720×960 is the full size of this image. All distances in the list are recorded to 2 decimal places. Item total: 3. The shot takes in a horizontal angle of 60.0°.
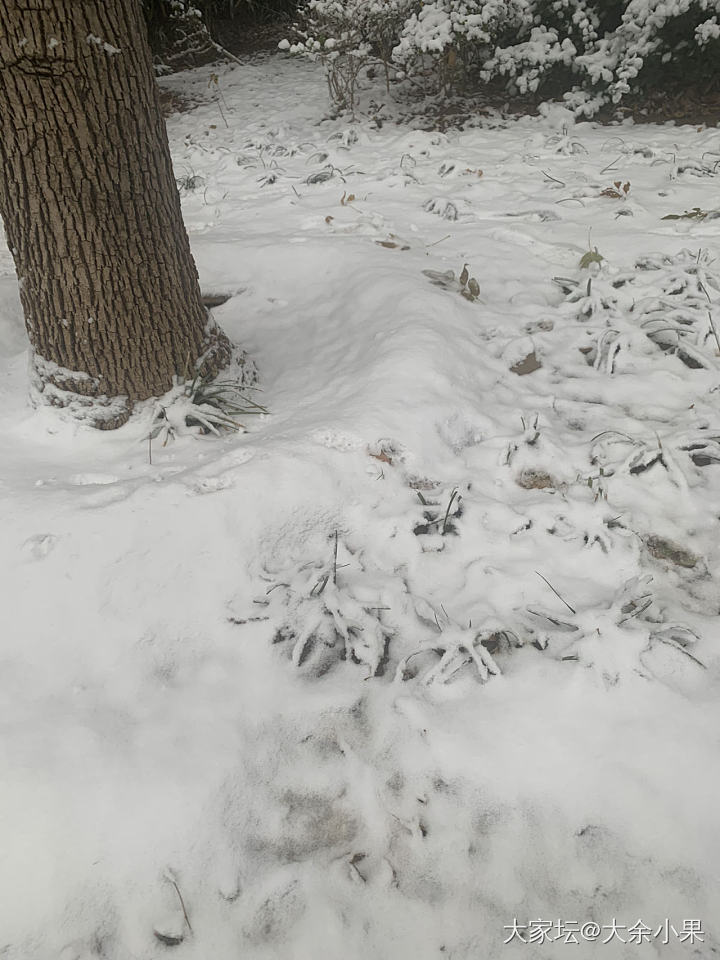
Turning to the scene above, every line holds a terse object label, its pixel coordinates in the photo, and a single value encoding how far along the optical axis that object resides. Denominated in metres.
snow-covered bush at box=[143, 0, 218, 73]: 8.92
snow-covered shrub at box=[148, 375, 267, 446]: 2.53
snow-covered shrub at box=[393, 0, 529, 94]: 5.81
